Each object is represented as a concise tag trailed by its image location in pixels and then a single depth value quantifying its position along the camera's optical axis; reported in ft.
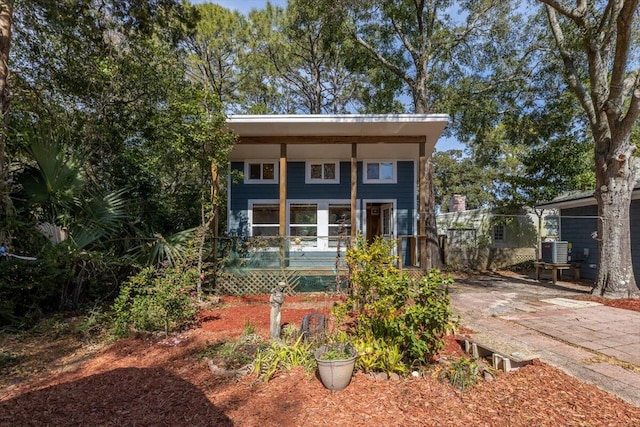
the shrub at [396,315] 10.48
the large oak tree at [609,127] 22.48
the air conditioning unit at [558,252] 32.76
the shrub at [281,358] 10.82
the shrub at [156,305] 15.35
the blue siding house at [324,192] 33.81
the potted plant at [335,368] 9.68
